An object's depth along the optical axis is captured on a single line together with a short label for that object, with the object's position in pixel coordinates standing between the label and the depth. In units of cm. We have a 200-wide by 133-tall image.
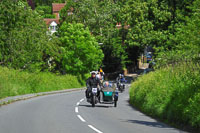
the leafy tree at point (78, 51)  5966
